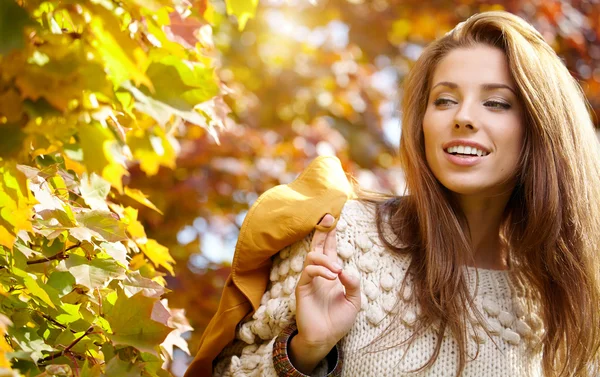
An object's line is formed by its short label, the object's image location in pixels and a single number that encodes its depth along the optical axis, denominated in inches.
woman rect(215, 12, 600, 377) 80.3
